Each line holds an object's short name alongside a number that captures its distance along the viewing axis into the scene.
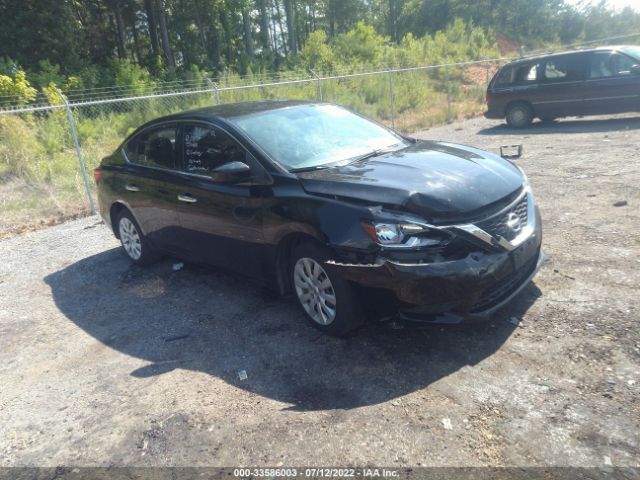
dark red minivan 11.45
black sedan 3.30
